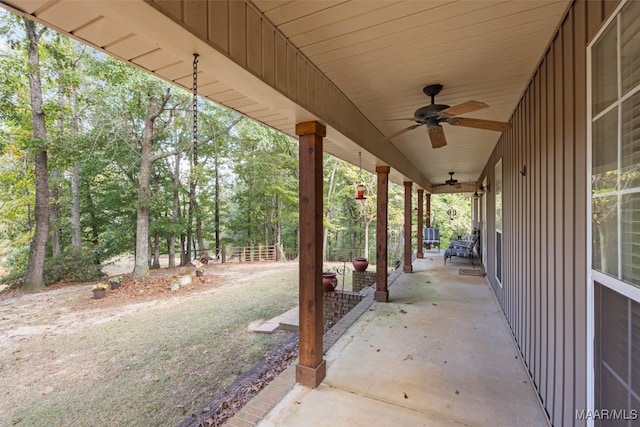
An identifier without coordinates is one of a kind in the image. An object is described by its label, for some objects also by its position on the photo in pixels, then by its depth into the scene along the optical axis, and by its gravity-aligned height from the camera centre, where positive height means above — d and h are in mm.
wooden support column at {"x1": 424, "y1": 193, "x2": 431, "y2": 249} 11422 +141
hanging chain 1465 +499
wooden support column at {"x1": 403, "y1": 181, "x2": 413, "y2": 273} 6910 -262
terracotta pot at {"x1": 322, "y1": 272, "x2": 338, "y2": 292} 5457 -1288
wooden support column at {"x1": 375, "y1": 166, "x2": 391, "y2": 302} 4766 -355
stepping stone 4641 -1884
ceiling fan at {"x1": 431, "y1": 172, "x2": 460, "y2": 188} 8251 +1004
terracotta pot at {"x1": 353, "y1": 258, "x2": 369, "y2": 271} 6895 -1188
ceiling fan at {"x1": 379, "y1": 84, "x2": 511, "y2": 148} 2426 +878
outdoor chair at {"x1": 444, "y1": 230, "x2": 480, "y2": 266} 8141 -998
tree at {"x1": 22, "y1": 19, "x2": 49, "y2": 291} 7133 +428
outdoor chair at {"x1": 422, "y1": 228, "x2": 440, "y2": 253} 11375 -837
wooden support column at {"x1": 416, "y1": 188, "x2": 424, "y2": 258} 9672 -241
